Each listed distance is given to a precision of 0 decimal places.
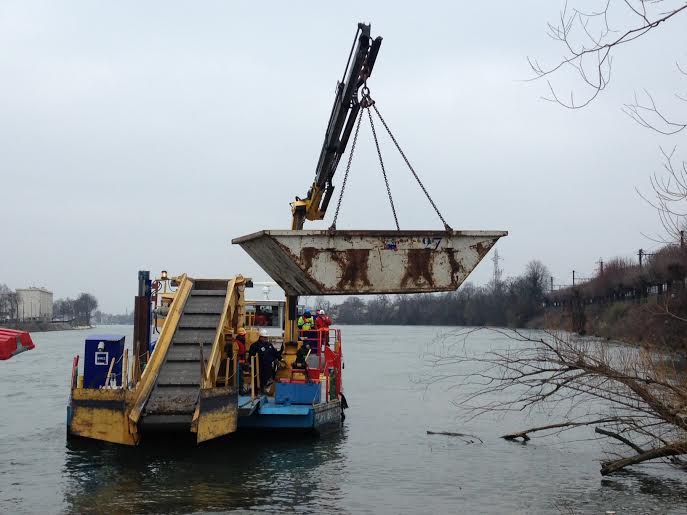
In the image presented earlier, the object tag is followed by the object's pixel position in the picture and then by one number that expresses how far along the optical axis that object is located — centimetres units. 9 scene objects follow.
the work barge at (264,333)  1138
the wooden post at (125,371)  1435
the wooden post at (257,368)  1686
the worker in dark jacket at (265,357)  1670
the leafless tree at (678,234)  838
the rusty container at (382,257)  1134
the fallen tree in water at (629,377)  1109
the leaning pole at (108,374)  1555
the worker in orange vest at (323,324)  1848
